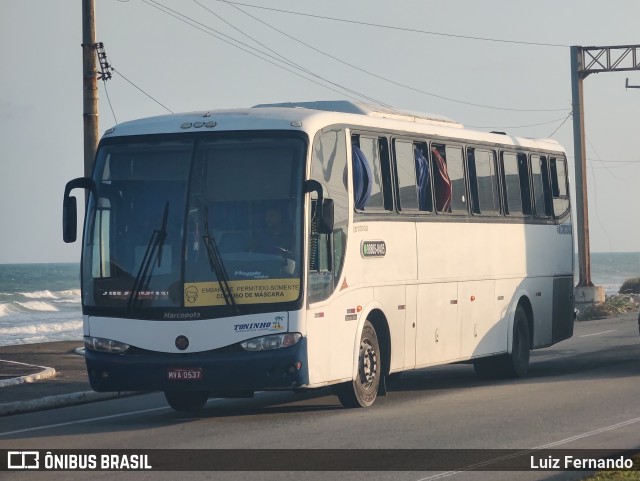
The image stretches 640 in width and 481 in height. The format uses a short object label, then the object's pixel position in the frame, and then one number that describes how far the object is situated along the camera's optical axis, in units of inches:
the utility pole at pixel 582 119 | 1731.1
